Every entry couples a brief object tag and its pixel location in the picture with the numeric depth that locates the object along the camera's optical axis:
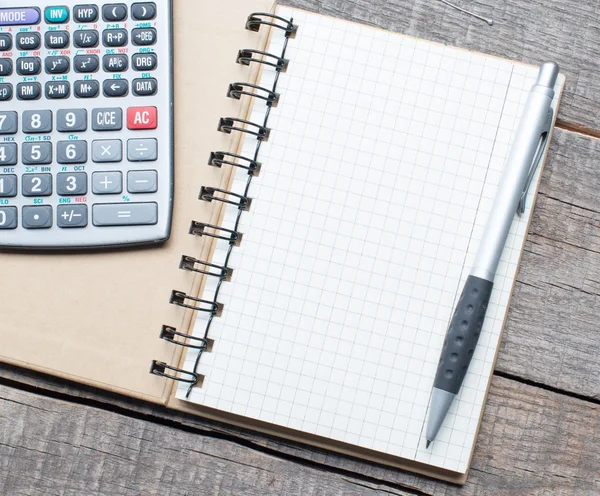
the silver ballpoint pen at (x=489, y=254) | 0.61
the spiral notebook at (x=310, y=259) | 0.62
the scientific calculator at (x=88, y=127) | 0.62
